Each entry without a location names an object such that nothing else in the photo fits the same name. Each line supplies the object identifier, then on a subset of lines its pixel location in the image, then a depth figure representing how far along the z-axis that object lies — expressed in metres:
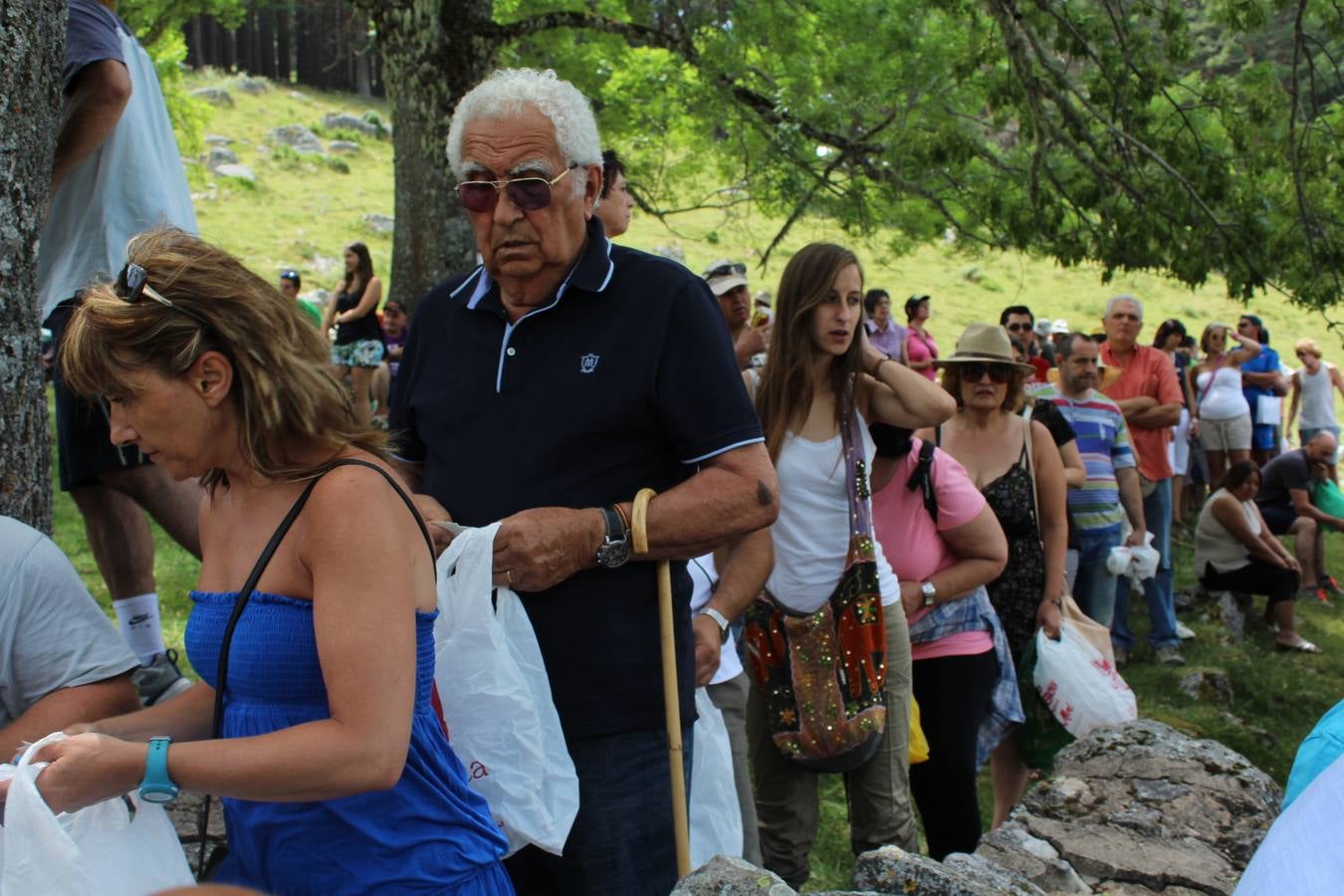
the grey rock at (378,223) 27.34
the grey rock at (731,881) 2.05
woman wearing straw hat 4.93
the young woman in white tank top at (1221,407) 13.27
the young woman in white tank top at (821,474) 3.81
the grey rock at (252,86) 39.47
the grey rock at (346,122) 36.50
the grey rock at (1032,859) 3.01
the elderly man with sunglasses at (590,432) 2.45
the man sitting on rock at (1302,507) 10.90
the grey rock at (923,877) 2.33
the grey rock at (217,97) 36.06
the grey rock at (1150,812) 3.11
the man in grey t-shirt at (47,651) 2.23
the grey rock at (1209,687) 7.44
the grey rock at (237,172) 29.46
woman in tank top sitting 9.03
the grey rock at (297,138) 34.28
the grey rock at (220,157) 30.20
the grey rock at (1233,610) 9.31
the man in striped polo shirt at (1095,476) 7.04
